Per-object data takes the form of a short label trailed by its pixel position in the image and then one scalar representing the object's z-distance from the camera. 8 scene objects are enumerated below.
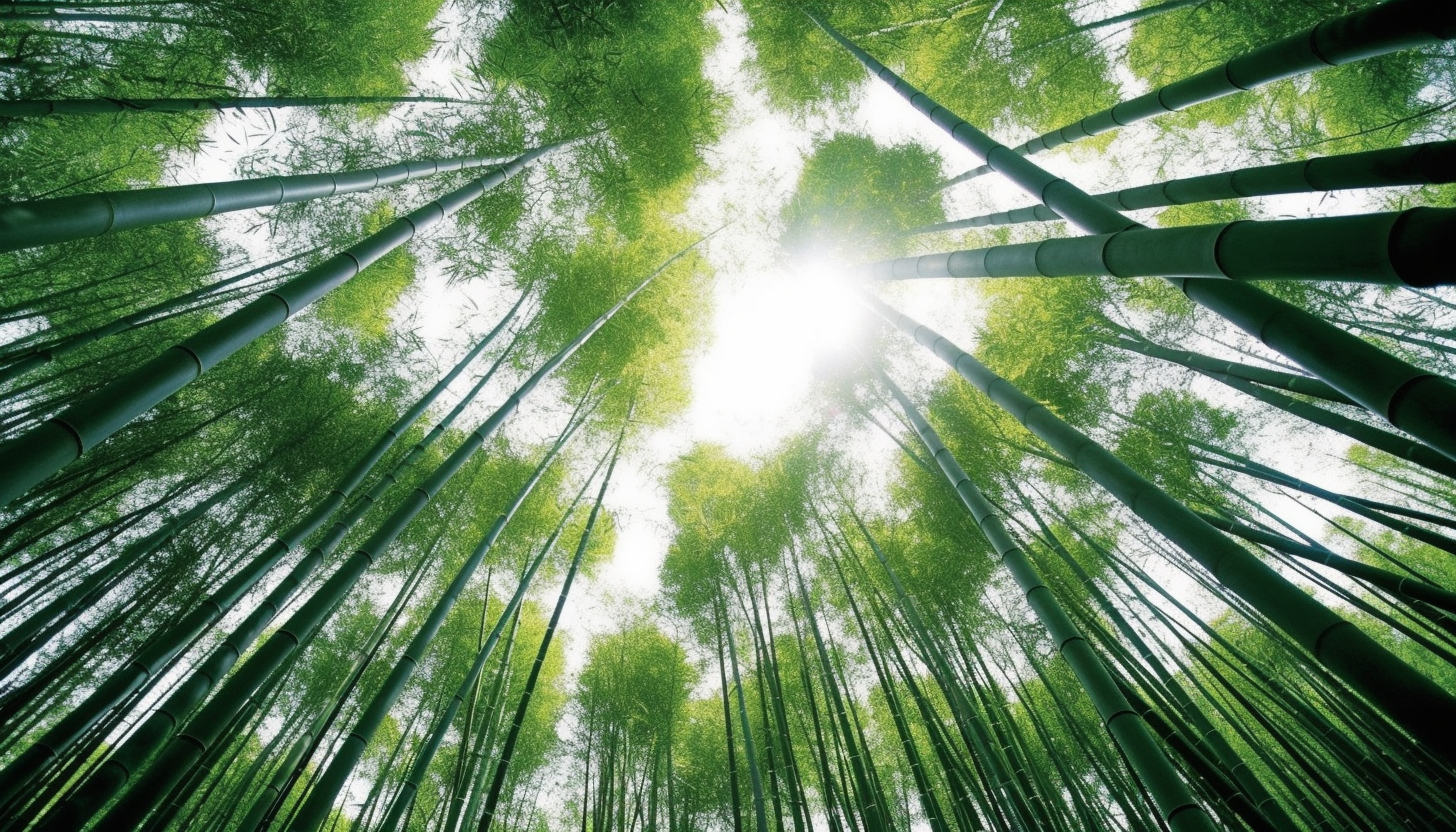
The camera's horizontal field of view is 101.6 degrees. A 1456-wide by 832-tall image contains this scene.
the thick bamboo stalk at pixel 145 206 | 1.21
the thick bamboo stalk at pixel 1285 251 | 0.79
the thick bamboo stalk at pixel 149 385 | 1.06
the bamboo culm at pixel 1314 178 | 1.03
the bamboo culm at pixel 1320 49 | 1.19
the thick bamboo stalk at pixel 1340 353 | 0.84
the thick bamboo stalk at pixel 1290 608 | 0.82
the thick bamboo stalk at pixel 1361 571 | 1.75
